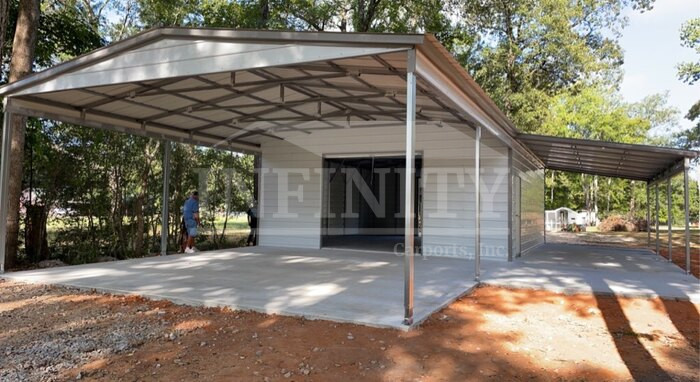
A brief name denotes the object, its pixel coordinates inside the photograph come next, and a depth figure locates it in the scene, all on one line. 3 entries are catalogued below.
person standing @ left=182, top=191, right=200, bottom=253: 8.82
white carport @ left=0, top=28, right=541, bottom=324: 4.17
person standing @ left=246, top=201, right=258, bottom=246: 11.14
